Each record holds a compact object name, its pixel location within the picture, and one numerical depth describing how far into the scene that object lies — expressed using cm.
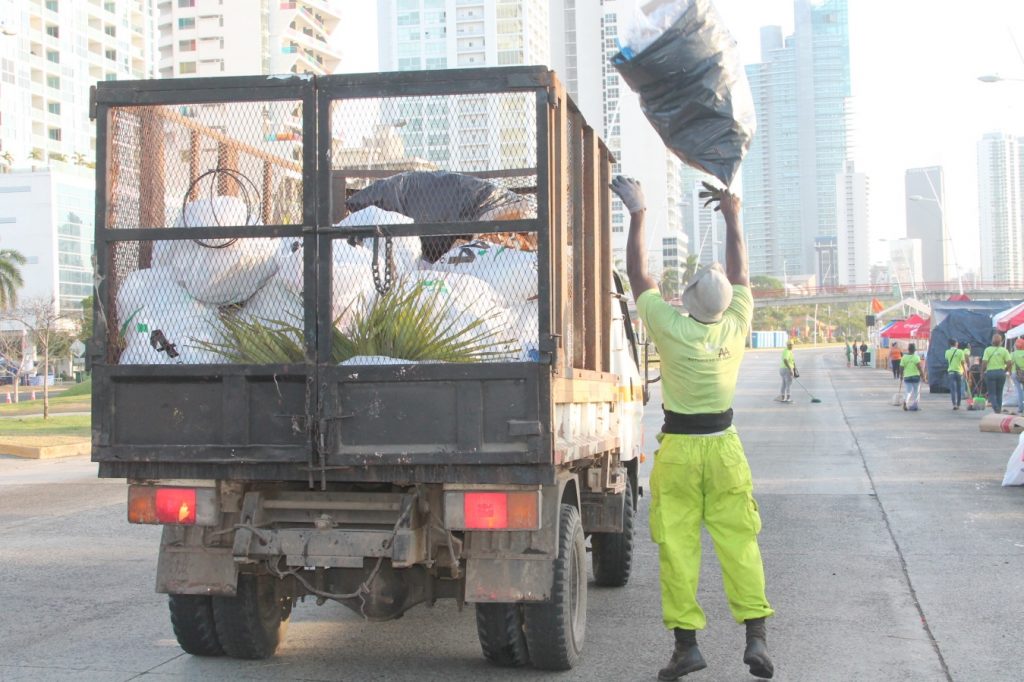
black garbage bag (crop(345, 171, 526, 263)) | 548
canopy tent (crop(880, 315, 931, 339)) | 4883
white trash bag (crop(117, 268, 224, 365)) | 542
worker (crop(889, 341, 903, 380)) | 4614
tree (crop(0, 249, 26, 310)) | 5234
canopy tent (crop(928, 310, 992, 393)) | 3503
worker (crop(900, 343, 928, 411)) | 2733
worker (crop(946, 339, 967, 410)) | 2898
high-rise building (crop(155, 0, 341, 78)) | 11338
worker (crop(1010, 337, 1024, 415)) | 2436
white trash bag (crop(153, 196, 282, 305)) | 541
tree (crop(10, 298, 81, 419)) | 3156
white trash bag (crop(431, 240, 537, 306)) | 531
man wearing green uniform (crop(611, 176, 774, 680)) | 529
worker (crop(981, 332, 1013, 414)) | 2441
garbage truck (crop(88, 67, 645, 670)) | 499
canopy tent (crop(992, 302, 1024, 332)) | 2623
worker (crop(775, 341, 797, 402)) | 3100
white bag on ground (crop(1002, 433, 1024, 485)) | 1270
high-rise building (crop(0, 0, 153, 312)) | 8812
